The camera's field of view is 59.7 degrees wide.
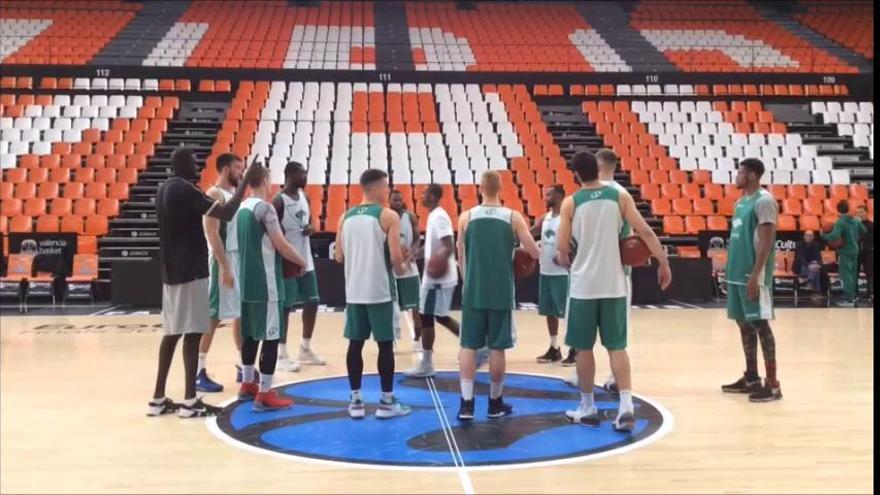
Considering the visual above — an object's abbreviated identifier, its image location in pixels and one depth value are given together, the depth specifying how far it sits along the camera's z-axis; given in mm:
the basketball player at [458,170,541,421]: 4352
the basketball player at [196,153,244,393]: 5027
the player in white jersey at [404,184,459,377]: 5219
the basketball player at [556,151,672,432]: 4078
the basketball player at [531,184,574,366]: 5977
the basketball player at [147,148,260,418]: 4422
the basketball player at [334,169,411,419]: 4355
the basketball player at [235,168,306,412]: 4633
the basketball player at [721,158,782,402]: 4793
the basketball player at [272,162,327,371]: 5484
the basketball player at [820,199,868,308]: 10492
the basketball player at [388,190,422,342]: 5422
